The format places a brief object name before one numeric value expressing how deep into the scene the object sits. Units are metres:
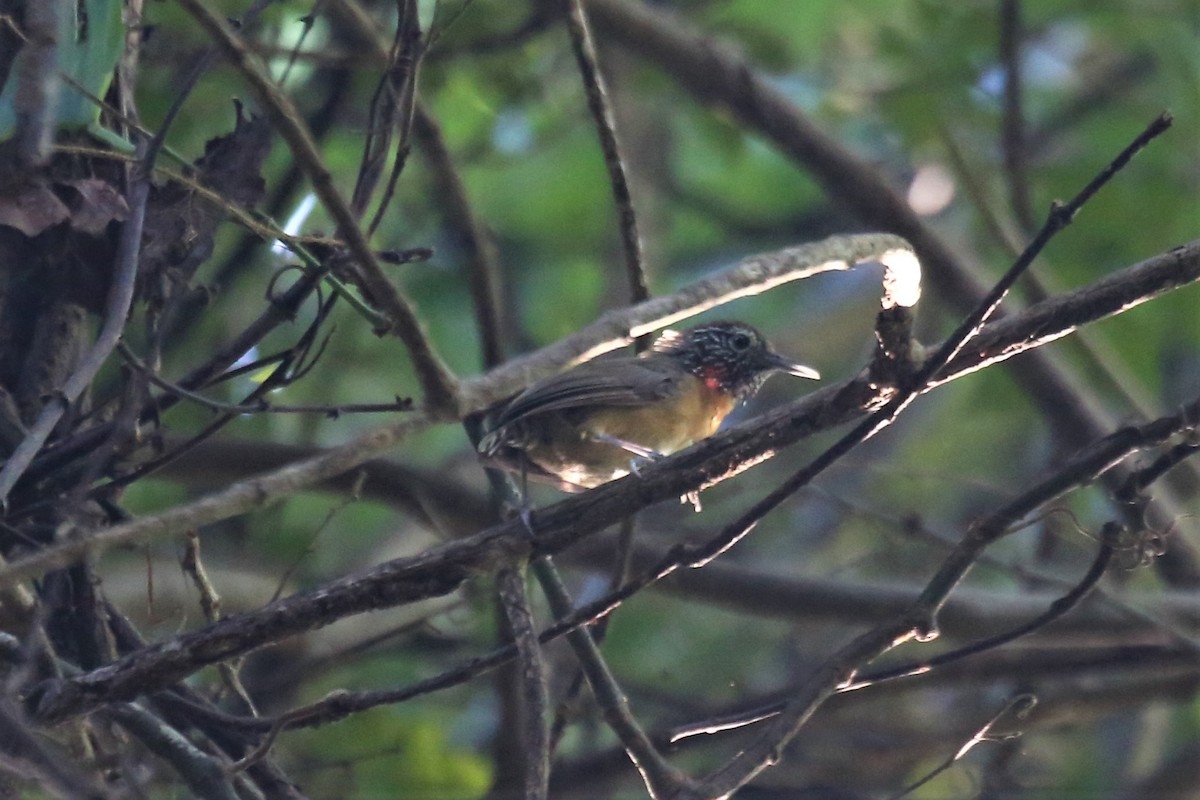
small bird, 8.98
